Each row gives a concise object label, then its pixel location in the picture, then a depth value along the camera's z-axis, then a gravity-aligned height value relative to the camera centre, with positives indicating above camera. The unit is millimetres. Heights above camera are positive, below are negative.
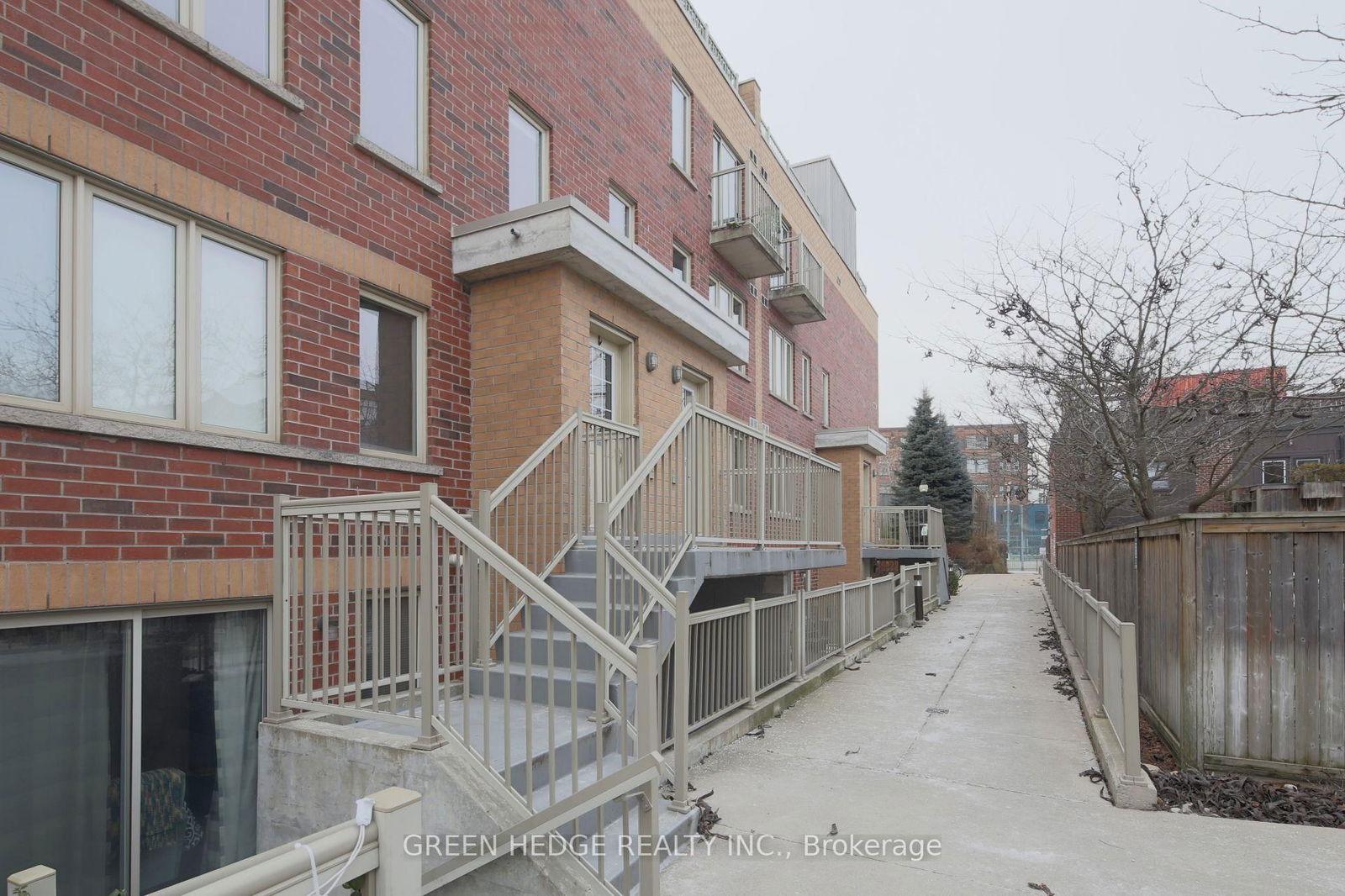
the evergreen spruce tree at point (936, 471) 34125 +243
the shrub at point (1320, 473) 11359 +32
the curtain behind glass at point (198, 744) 4441 -1581
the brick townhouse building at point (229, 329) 4047 +1086
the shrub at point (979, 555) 36375 -3671
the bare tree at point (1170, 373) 7035 +1104
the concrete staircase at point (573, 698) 3884 -1463
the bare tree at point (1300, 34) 3891 +2208
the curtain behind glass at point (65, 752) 3844 -1405
